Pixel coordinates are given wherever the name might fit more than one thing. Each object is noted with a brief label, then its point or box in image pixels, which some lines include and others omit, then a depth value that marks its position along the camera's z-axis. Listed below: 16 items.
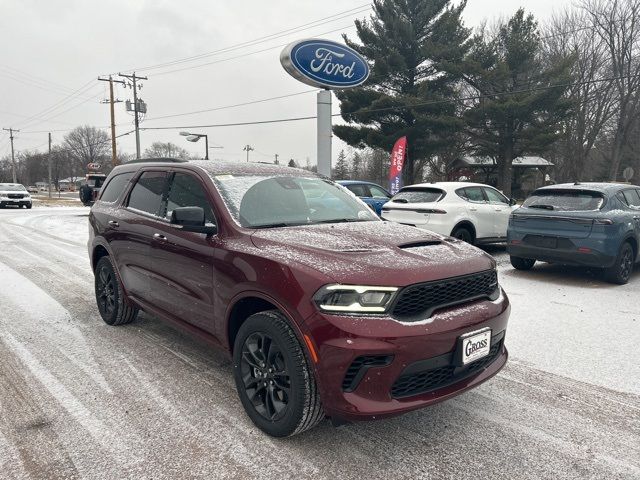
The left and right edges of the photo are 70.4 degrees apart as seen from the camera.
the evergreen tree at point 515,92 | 25.55
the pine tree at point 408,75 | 26.28
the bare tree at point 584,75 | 28.89
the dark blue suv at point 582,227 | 6.64
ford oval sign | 9.21
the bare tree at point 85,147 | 90.75
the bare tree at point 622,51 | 27.48
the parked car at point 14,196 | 25.47
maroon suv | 2.36
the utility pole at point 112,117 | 35.22
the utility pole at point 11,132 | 70.62
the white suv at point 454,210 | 8.65
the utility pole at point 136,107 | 34.97
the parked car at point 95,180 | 23.51
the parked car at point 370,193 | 11.57
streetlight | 23.55
